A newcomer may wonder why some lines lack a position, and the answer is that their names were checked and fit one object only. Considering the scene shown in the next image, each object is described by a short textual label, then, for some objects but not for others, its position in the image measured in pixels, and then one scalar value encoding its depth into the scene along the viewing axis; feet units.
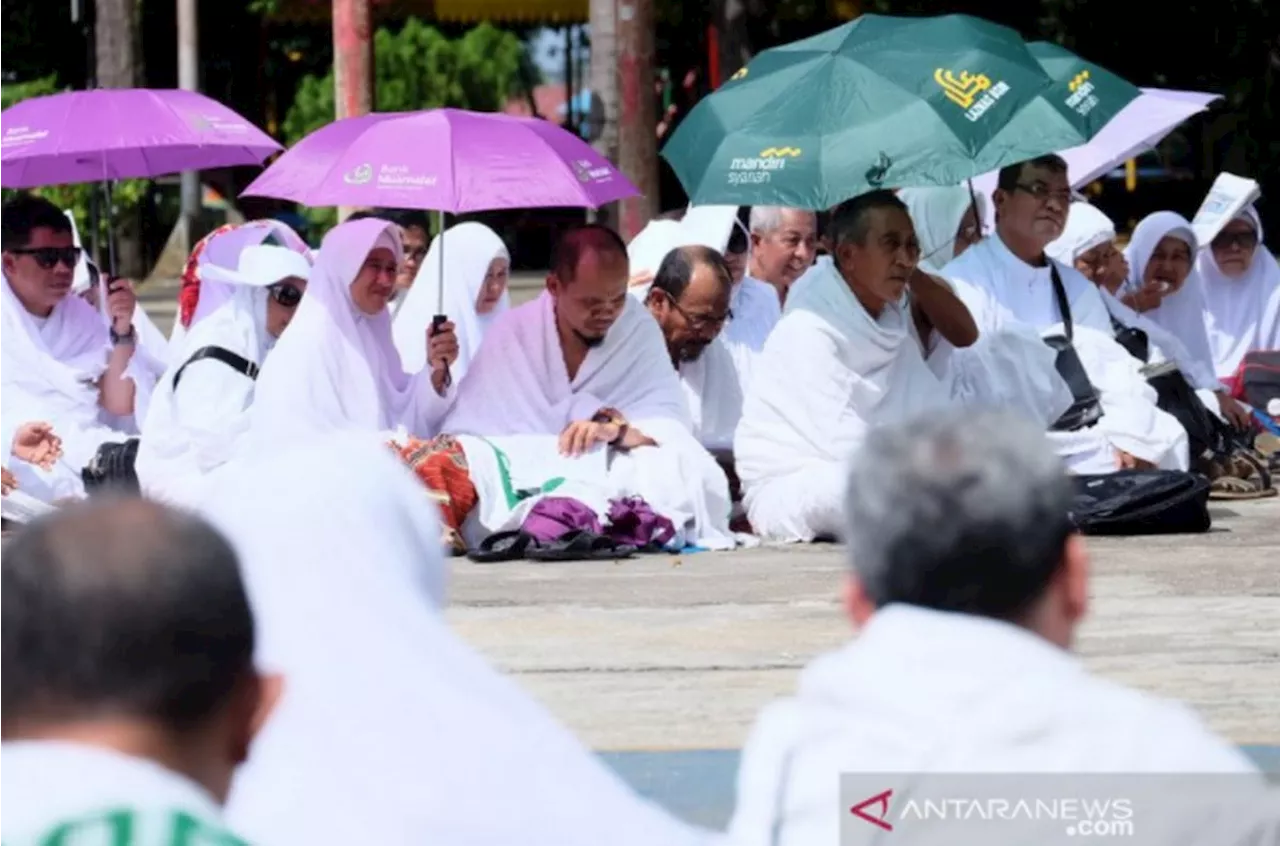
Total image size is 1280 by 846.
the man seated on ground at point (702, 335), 61.00
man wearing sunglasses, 63.10
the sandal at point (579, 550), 55.57
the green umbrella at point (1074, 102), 54.39
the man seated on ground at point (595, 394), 56.80
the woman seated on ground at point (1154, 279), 68.59
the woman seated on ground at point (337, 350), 56.54
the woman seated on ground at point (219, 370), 57.57
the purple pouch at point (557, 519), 55.72
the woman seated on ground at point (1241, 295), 78.64
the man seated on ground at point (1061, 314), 60.64
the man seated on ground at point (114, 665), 13.96
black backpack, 57.06
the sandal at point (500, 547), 55.83
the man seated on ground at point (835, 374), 55.16
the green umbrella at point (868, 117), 53.31
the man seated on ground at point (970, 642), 16.98
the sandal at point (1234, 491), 64.95
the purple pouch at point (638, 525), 56.18
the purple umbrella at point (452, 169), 55.62
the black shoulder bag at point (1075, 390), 60.44
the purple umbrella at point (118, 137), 63.67
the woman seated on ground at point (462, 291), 63.31
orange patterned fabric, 55.72
